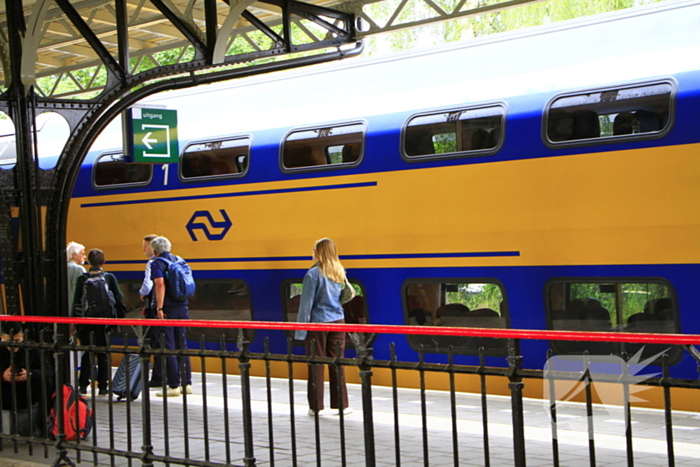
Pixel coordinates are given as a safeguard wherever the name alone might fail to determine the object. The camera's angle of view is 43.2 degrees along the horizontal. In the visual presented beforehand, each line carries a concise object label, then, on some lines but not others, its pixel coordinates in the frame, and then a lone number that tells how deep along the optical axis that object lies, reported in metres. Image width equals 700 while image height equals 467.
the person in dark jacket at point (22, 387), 6.96
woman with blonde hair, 8.54
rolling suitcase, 9.73
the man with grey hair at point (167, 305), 10.08
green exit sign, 10.41
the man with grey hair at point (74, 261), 10.96
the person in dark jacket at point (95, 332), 10.13
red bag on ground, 7.15
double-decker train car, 8.42
